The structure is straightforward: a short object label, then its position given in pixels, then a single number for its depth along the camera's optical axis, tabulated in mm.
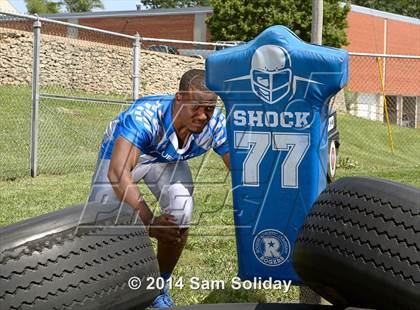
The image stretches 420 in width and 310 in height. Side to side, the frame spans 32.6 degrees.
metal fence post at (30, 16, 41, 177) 10516
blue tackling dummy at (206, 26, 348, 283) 4105
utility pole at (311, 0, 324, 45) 9828
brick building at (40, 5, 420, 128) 34469
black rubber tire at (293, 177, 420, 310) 2793
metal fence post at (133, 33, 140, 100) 12227
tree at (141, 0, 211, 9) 71000
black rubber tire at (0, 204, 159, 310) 2697
